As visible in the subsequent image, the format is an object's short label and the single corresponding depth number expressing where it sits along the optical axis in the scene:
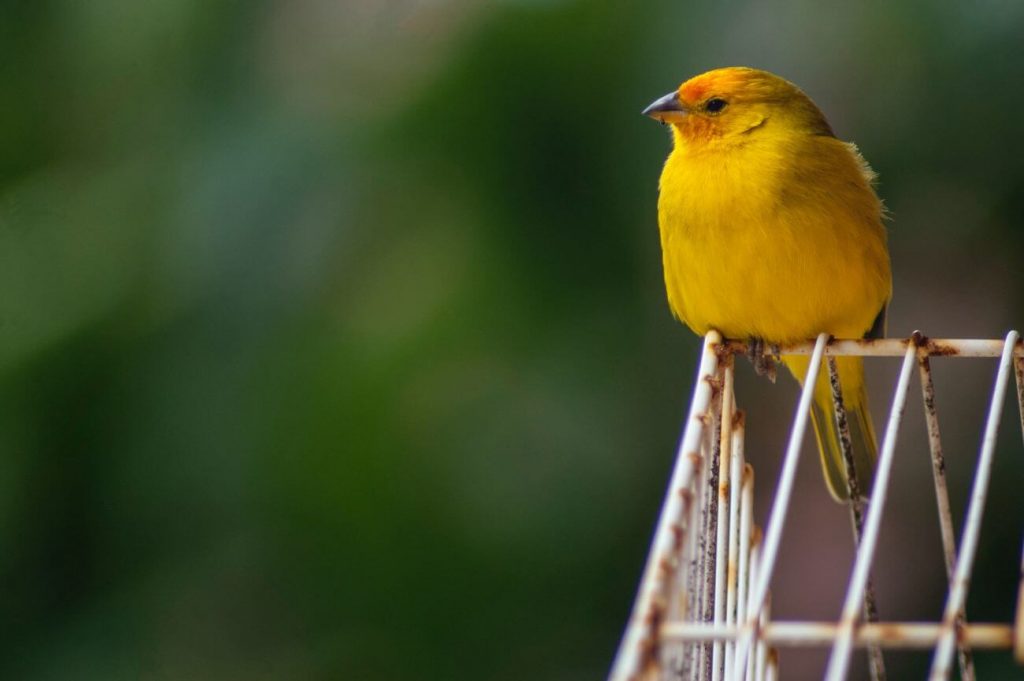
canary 5.42
